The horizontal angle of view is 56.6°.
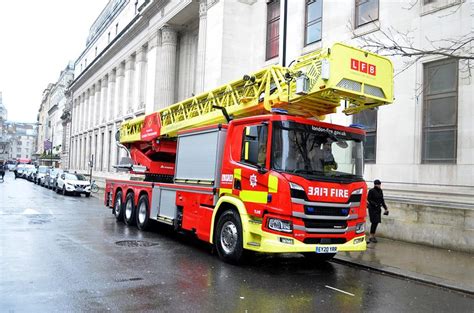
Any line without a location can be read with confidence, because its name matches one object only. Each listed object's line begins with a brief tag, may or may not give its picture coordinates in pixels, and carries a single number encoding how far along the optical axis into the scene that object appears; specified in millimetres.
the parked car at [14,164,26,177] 62028
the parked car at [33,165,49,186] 40719
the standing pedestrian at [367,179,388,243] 11508
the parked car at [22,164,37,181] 51150
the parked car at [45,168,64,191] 33125
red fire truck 7750
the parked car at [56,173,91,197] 29078
